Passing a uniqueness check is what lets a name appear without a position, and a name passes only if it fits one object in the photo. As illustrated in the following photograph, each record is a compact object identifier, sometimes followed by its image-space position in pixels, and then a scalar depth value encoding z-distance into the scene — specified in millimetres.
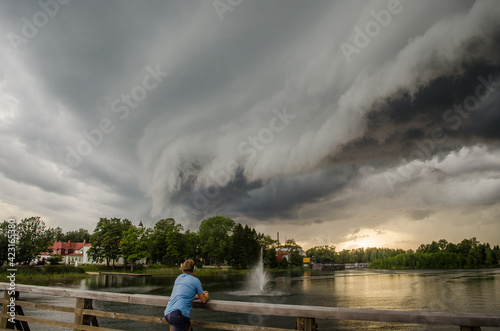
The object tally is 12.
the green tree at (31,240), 56375
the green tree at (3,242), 49156
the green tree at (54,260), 69688
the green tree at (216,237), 80875
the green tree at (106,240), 69938
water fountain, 33875
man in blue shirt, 4484
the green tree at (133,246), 69000
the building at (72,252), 100500
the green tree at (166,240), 72938
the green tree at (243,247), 85938
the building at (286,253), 144000
